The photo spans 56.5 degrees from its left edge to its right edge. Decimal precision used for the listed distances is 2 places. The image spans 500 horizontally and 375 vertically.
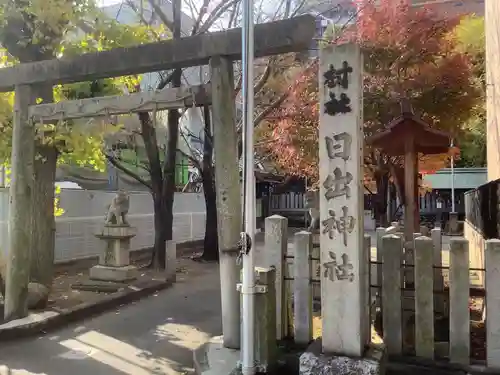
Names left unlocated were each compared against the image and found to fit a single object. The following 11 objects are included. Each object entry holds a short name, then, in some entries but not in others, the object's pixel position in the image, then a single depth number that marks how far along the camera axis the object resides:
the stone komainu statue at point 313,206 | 9.00
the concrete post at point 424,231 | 8.83
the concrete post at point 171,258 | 12.07
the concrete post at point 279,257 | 5.30
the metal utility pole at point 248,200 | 4.60
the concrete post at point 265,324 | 4.75
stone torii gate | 5.43
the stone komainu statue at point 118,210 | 11.09
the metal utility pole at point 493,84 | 8.89
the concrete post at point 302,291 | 5.10
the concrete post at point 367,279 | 4.65
